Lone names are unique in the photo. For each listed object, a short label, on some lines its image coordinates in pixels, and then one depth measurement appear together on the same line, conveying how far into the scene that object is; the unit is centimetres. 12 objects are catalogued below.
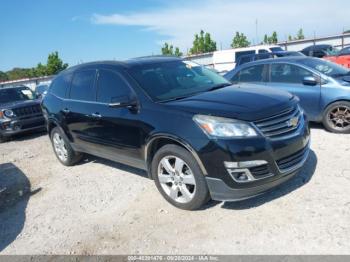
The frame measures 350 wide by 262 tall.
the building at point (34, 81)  3331
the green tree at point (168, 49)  4428
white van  2101
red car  1361
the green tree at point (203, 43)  4406
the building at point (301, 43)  2819
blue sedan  634
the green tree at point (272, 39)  4938
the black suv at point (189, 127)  354
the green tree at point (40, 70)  4301
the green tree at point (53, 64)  4216
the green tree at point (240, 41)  4725
